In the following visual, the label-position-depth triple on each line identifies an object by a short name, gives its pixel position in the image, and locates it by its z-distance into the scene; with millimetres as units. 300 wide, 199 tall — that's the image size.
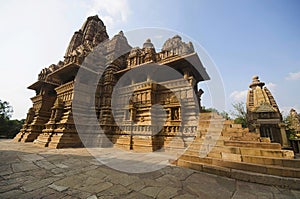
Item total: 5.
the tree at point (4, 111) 26897
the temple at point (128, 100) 10156
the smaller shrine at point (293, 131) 10180
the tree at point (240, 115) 21953
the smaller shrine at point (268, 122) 11047
